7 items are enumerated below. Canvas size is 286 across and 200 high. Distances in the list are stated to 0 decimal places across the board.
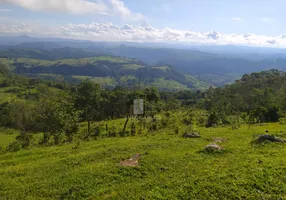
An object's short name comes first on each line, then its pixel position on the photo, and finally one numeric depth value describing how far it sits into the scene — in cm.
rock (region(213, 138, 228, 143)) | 2323
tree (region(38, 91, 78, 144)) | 3453
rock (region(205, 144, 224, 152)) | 1877
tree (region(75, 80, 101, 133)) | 4366
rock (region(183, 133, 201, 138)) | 2498
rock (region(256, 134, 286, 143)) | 2077
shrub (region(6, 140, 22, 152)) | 2677
